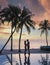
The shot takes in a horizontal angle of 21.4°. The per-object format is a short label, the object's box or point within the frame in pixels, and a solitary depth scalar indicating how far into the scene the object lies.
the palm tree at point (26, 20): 21.99
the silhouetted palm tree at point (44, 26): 30.60
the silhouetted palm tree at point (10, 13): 21.64
